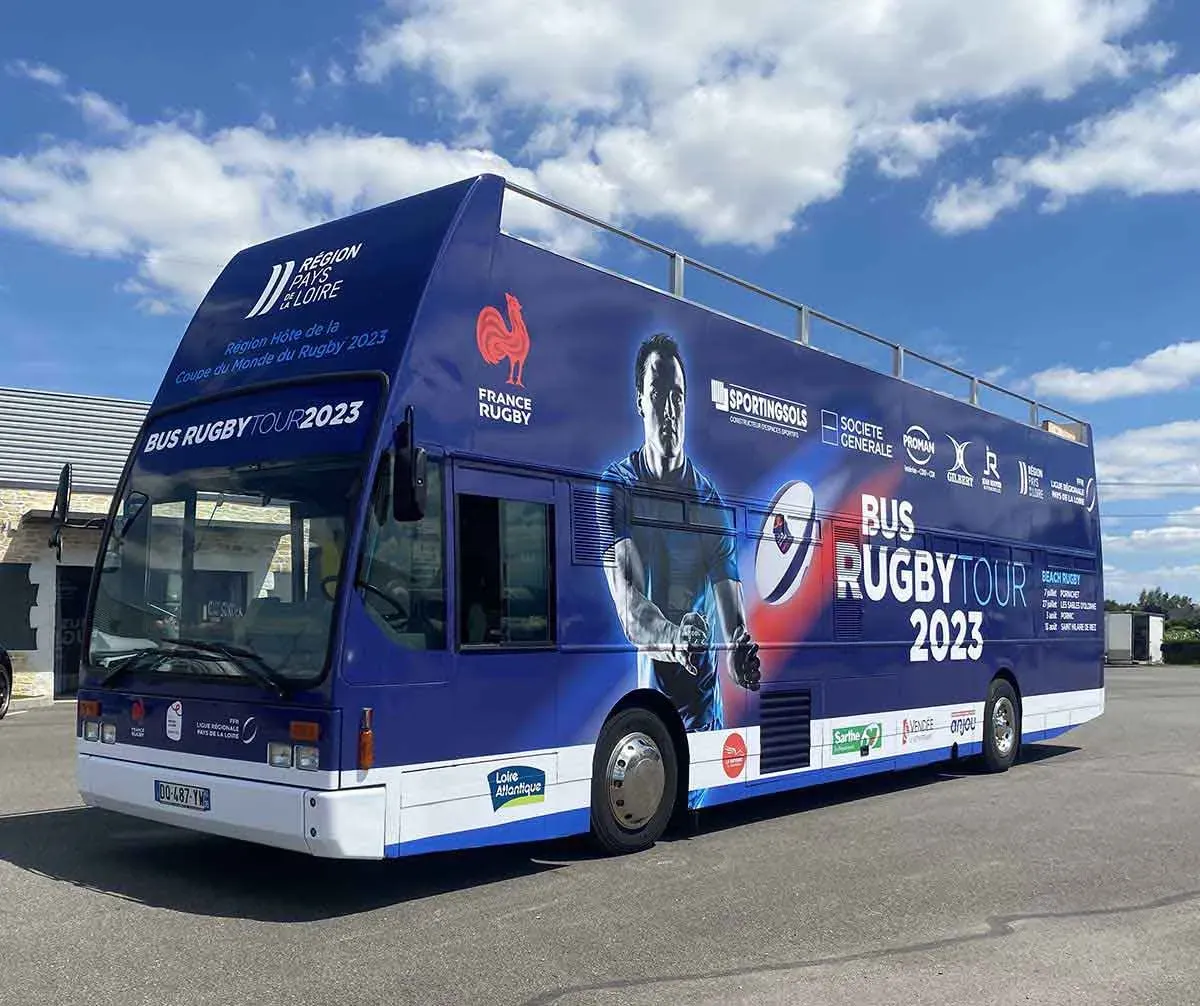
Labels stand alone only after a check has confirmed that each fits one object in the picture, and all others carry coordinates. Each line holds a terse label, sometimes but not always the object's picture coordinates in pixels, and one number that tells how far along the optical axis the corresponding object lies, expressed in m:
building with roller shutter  21.77
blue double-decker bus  6.25
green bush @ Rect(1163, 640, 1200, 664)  55.34
